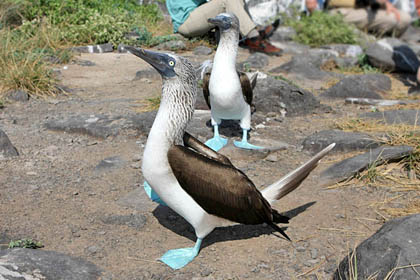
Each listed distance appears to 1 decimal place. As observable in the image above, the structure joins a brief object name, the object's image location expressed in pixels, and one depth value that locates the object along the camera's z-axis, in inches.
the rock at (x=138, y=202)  138.5
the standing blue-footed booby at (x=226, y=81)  171.6
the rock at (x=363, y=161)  152.7
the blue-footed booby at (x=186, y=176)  111.0
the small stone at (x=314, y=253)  115.3
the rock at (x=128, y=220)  130.0
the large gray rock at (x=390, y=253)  91.4
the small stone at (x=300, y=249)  117.6
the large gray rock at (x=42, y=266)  96.5
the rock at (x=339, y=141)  171.3
